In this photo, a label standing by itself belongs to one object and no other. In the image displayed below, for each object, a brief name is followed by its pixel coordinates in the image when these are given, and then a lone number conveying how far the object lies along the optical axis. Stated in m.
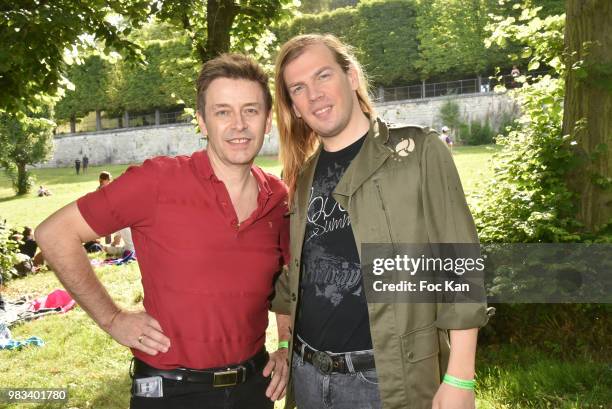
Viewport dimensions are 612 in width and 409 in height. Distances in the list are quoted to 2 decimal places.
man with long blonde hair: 2.39
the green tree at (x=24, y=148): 33.59
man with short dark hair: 2.65
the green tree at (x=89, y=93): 56.53
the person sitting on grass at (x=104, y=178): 14.84
